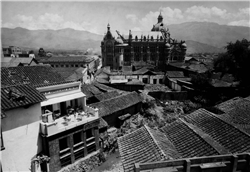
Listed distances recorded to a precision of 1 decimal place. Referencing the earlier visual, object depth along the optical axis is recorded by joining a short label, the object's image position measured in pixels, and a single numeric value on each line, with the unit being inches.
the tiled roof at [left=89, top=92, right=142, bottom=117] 902.8
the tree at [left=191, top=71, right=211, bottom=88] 1288.6
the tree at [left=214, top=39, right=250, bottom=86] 1231.4
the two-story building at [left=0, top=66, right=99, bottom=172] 455.5
